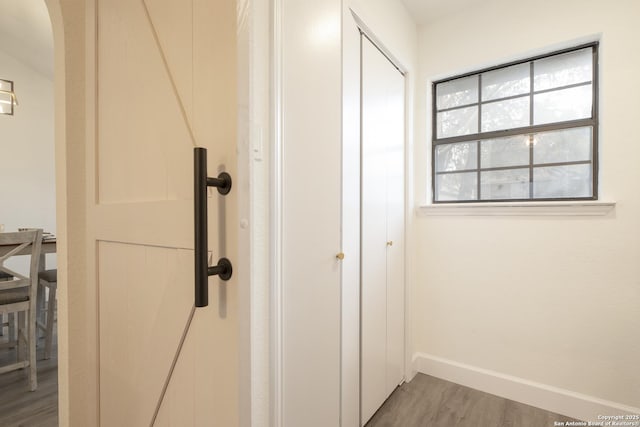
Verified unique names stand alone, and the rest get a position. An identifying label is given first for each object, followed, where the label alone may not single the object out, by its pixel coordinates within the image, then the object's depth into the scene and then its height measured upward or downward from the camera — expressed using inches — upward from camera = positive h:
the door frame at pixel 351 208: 53.4 +0.0
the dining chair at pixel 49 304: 90.8 -29.4
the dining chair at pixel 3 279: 96.4 -25.6
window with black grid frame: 71.9 +20.7
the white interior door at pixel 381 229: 61.7 -4.9
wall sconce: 115.0 +44.5
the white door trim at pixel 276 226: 36.6 -2.2
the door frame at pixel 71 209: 43.7 -0.2
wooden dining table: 84.1 -12.7
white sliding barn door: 25.1 +0.1
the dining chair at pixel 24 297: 77.5 -24.3
